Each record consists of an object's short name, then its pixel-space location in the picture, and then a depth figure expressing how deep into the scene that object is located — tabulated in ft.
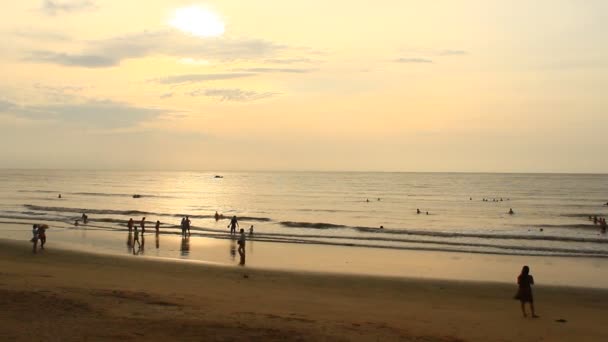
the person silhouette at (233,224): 117.08
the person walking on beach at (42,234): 85.61
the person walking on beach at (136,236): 98.83
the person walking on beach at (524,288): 46.70
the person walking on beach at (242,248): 79.05
